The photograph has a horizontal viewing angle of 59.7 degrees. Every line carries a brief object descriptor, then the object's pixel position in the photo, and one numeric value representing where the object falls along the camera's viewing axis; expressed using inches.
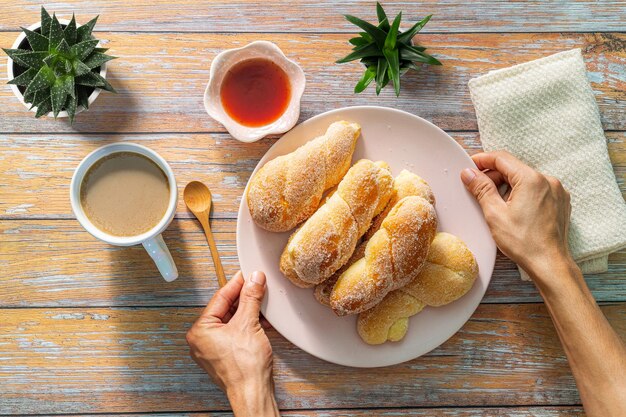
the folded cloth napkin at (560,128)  52.4
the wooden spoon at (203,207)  52.9
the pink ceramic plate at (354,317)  51.1
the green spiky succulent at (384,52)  49.4
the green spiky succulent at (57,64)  46.4
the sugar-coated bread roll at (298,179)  47.1
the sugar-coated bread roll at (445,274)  49.2
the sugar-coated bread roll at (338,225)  46.0
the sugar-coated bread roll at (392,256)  46.1
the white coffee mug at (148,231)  46.8
